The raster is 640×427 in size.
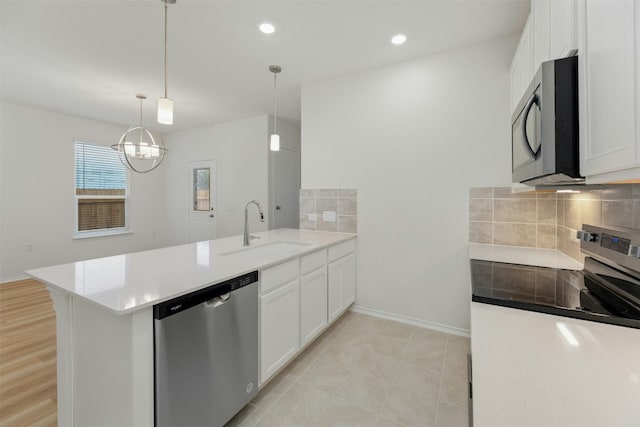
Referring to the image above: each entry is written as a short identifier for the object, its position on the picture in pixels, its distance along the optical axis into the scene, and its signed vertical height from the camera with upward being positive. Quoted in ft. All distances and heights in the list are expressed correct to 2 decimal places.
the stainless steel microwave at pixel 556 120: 2.95 +1.02
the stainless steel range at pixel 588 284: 3.39 -1.16
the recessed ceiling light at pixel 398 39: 7.66 +4.96
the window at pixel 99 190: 15.83 +1.31
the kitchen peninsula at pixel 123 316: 3.47 -1.51
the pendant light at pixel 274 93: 8.68 +5.11
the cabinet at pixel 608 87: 2.23 +1.13
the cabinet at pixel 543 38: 3.37 +2.79
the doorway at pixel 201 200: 17.54 +0.79
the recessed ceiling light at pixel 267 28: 7.29 +5.04
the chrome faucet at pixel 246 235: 7.57 -0.67
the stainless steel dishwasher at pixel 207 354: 3.69 -2.22
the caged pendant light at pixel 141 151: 10.18 +3.04
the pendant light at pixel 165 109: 6.40 +2.44
